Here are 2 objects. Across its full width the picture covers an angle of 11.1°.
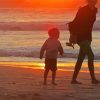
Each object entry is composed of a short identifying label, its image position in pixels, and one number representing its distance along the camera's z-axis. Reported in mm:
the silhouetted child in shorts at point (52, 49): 10664
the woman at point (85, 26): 10672
